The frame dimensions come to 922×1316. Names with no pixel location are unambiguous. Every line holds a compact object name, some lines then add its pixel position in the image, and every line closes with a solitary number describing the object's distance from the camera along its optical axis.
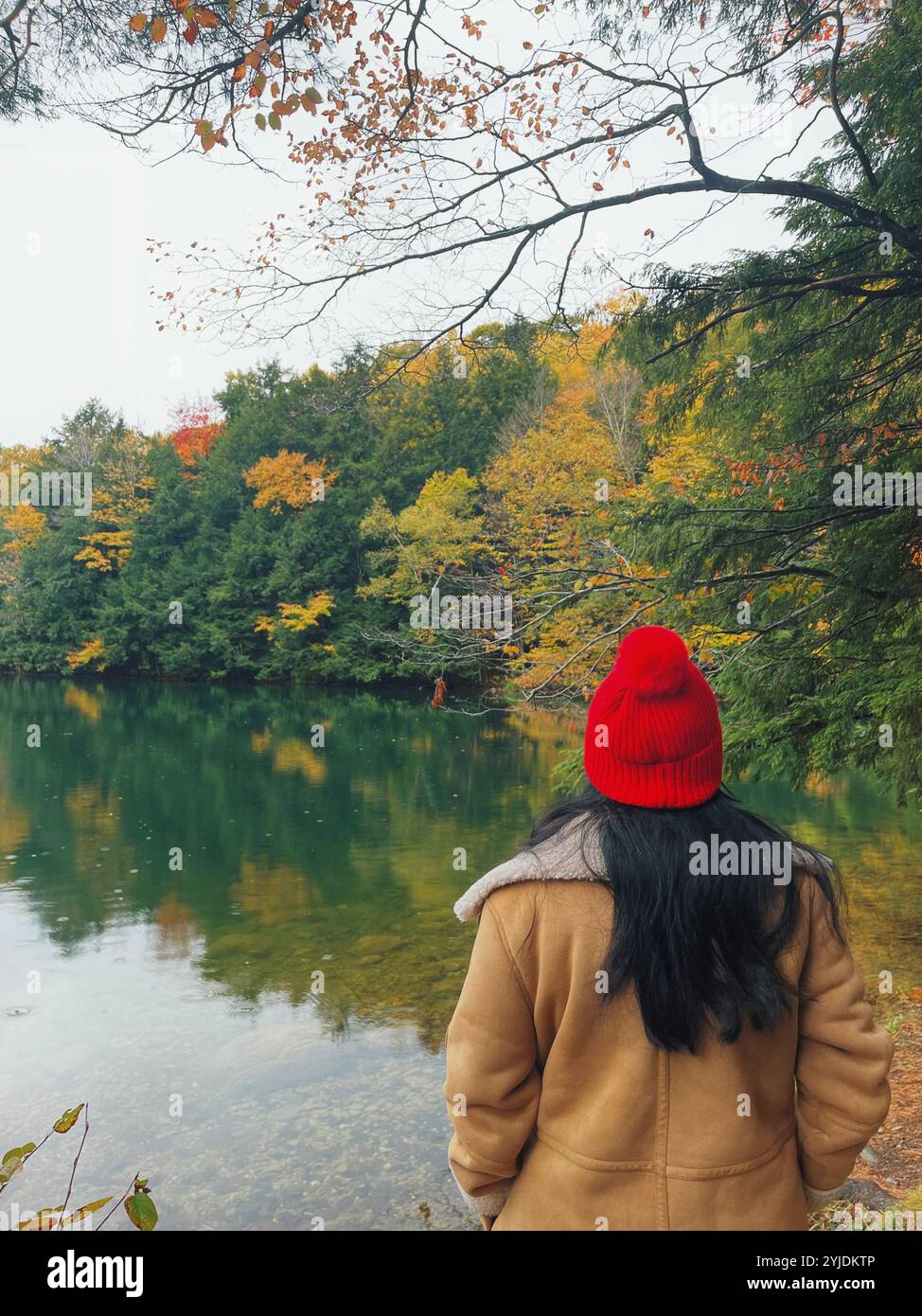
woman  1.24
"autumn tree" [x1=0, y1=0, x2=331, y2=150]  3.60
